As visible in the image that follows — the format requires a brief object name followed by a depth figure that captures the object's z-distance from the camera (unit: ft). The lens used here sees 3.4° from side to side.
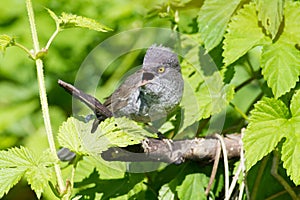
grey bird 16.87
